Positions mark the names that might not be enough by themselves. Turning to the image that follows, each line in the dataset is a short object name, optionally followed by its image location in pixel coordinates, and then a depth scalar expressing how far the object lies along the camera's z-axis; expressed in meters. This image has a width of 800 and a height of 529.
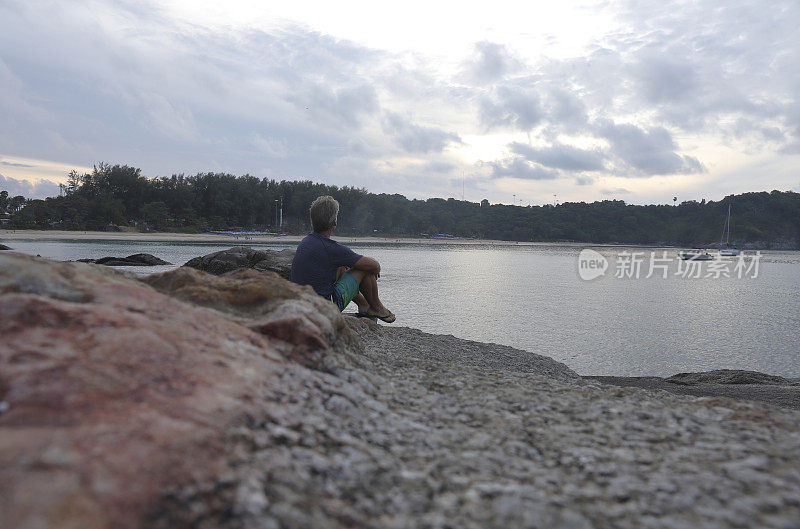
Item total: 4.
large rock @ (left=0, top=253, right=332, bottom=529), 1.39
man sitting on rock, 5.52
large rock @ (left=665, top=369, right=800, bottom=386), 6.79
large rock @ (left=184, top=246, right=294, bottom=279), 13.07
